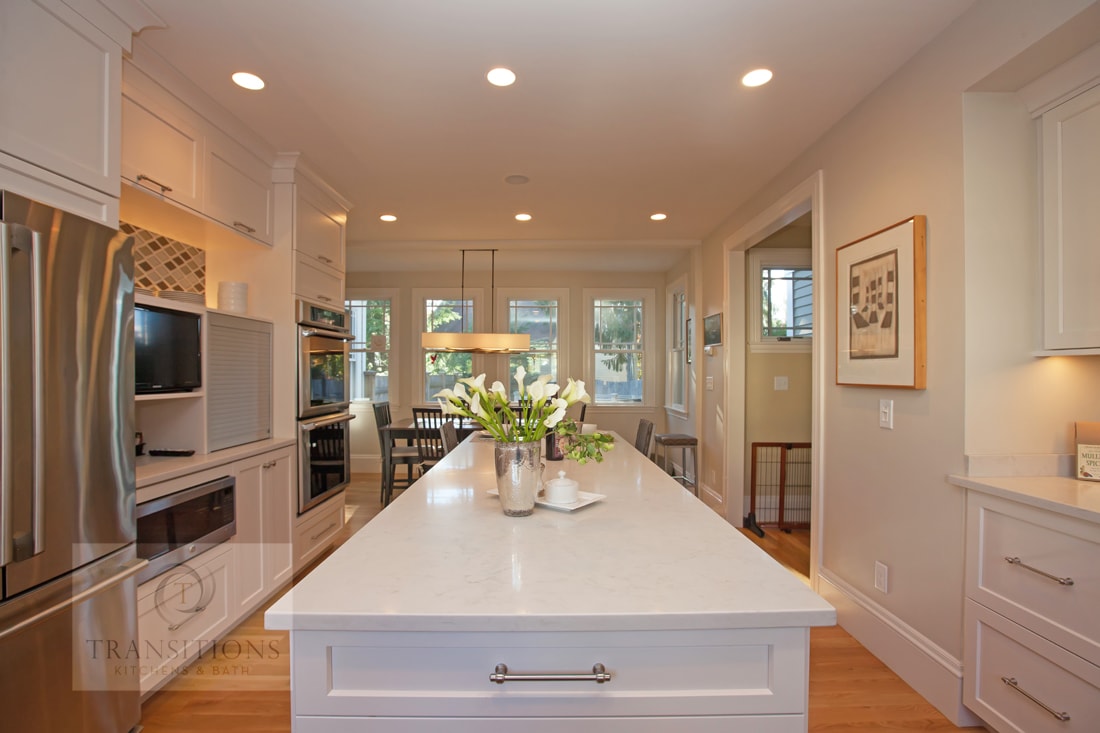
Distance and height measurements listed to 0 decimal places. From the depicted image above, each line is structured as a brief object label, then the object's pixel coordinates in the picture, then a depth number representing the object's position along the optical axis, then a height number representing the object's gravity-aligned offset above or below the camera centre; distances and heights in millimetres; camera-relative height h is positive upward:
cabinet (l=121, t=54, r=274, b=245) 2012 +941
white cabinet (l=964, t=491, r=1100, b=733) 1374 -740
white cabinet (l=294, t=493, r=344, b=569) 3041 -1054
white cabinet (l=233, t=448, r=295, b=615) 2455 -825
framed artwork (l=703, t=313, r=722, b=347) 4309 +334
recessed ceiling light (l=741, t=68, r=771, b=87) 2104 +1220
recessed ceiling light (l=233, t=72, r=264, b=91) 2160 +1232
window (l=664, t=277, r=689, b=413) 5707 +216
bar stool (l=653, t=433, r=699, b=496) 4668 -705
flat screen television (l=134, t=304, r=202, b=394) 1992 +64
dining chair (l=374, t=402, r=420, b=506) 4695 -849
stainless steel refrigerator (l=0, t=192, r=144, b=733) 1276 -305
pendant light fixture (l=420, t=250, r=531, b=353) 4617 +231
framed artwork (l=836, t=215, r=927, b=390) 1962 +255
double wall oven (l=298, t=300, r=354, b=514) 3061 -249
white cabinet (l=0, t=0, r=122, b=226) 1380 +764
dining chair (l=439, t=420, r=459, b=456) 3398 -460
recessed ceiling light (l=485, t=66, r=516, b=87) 2107 +1220
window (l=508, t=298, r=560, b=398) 6598 +525
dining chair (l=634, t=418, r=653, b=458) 3217 -437
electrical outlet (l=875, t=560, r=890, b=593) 2180 -904
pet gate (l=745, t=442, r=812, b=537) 4324 -981
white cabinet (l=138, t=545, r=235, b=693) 1869 -997
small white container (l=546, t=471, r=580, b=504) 1518 -373
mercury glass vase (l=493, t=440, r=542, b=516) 1416 -310
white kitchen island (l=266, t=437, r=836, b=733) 871 -507
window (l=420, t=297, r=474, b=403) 6492 +538
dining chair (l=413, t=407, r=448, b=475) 4418 -611
